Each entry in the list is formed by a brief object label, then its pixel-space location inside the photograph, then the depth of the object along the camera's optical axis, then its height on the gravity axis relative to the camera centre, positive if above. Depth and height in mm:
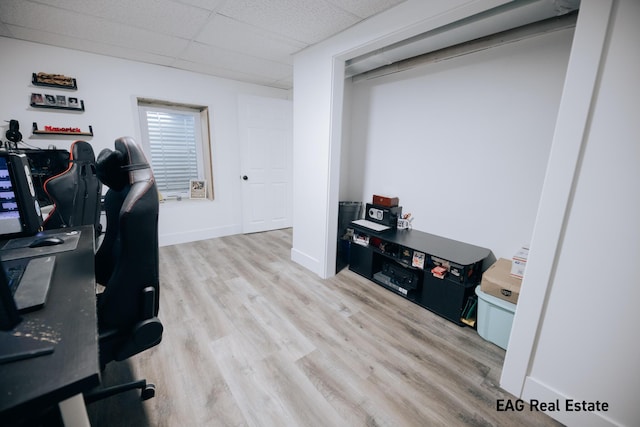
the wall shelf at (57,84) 2682 +701
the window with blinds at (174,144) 3634 +161
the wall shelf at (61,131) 2734 +214
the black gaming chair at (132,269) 1014 -455
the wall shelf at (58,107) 2725 +470
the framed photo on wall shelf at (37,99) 2697 +532
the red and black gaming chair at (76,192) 2221 -350
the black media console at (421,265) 2121 -921
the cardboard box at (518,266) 1853 -689
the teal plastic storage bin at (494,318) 1815 -1079
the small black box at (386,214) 2840 -559
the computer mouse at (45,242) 1326 -463
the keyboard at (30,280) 799 -460
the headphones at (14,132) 2533 +168
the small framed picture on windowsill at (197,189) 4039 -500
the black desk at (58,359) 496 -463
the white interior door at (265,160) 4027 -25
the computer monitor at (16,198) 1256 -242
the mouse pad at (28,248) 1208 -475
